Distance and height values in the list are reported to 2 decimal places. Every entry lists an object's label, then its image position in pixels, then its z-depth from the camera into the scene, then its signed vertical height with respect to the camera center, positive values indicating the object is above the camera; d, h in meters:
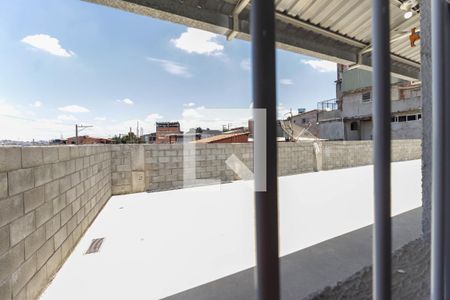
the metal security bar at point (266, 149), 0.48 -0.01
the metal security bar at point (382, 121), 0.67 +0.06
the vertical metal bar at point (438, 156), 0.87 -0.05
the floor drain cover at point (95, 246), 2.43 -1.04
